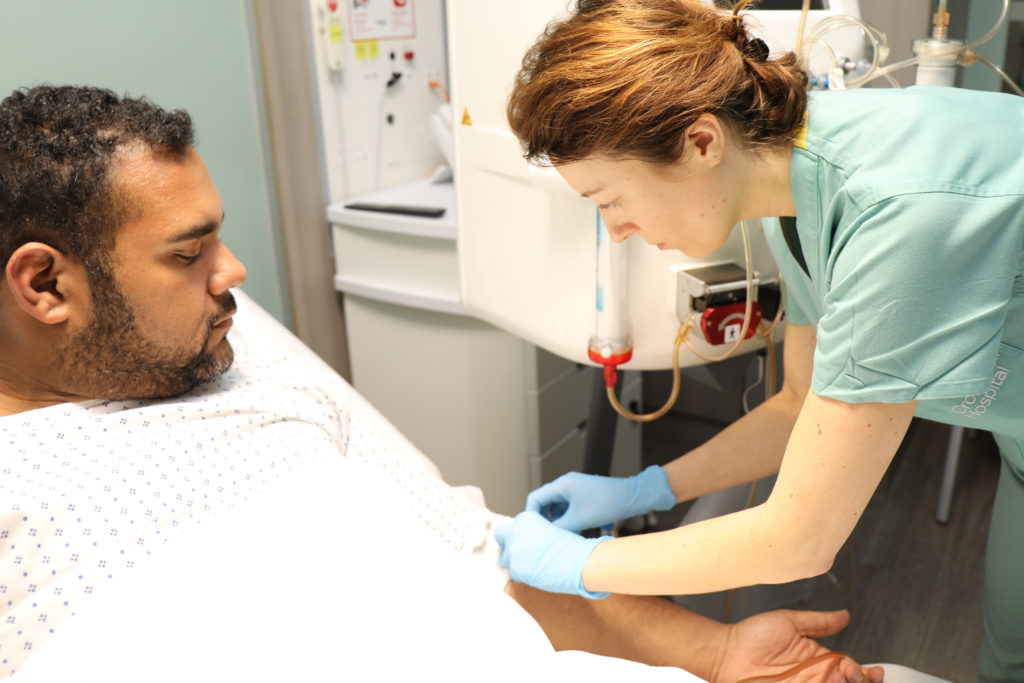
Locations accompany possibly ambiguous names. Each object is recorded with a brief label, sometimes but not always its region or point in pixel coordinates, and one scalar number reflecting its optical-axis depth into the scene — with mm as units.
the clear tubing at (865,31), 1222
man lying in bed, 894
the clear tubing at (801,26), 1194
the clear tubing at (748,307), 1259
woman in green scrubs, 790
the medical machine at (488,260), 1287
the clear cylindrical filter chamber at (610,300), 1255
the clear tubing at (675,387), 1309
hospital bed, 865
